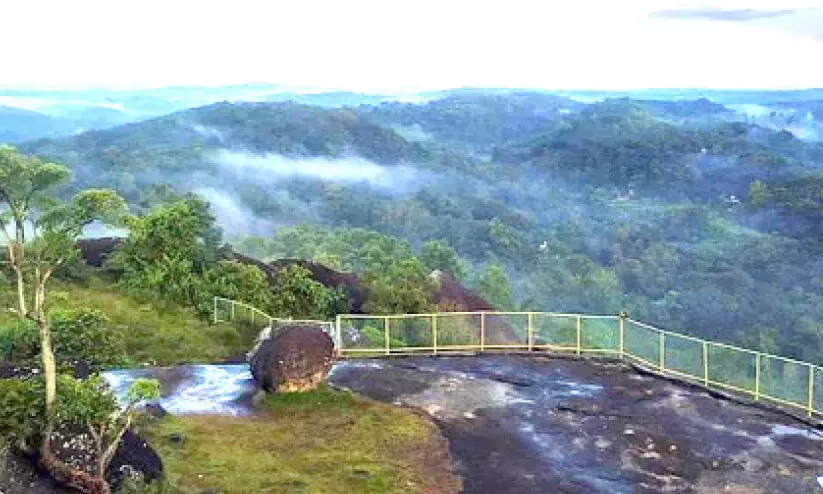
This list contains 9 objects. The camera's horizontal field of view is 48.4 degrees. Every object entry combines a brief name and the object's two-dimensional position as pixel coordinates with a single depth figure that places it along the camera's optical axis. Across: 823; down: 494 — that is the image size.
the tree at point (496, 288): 71.88
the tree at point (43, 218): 16.36
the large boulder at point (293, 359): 24.38
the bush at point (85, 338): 28.65
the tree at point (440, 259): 76.31
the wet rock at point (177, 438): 21.33
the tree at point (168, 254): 43.72
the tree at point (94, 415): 16.56
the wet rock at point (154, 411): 22.67
